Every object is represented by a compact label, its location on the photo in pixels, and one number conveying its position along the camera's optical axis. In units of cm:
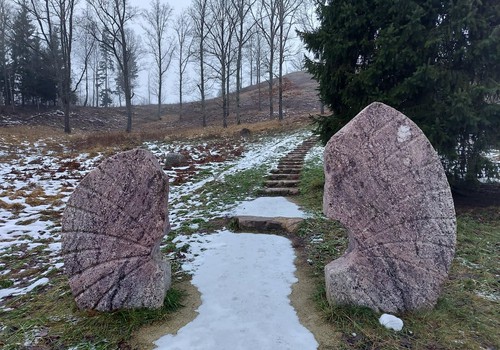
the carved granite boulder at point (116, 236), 295
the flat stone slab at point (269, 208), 569
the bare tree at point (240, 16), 2464
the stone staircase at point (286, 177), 726
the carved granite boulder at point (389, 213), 284
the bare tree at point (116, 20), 2217
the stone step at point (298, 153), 1147
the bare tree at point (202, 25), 2586
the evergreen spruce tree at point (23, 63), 3186
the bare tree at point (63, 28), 2123
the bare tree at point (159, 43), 3306
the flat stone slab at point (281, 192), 719
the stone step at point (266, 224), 508
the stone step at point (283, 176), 839
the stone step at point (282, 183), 777
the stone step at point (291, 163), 978
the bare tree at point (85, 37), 2386
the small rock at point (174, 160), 1070
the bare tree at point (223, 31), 2550
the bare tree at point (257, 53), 4008
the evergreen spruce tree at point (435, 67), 499
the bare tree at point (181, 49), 3530
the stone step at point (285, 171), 898
